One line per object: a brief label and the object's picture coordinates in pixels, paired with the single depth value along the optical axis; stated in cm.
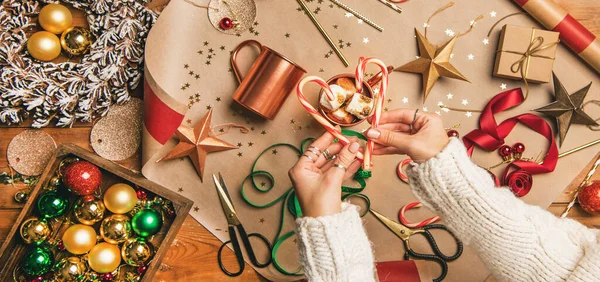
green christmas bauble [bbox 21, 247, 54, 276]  115
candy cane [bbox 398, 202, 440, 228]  126
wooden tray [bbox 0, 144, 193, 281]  119
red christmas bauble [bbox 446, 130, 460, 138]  125
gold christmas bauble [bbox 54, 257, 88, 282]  117
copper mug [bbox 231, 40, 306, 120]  116
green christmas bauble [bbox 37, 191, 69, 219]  117
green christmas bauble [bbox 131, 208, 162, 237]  119
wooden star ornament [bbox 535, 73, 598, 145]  124
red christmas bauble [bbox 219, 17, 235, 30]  127
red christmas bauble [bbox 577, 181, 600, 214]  123
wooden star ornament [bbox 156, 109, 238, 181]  123
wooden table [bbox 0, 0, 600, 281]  126
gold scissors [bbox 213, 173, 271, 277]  126
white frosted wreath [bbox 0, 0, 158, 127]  119
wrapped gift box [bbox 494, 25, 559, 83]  123
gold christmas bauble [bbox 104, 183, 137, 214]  118
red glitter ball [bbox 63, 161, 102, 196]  116
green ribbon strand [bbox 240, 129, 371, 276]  125
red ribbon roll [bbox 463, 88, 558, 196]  126
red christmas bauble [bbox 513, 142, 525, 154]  126
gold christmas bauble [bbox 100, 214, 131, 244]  118
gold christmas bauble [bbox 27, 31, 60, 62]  120
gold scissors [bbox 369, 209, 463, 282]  126
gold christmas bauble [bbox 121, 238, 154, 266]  118
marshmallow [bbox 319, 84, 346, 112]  112
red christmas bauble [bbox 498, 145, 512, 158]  127
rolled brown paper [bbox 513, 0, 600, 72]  125
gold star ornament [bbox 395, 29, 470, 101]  124
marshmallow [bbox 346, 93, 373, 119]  111
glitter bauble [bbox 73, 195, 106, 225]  119
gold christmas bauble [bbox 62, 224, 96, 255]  117
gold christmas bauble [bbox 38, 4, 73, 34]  122
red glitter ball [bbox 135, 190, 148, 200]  124
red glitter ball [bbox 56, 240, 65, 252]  122
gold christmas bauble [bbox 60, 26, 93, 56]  122
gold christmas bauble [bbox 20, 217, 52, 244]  117
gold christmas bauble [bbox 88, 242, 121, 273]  117
